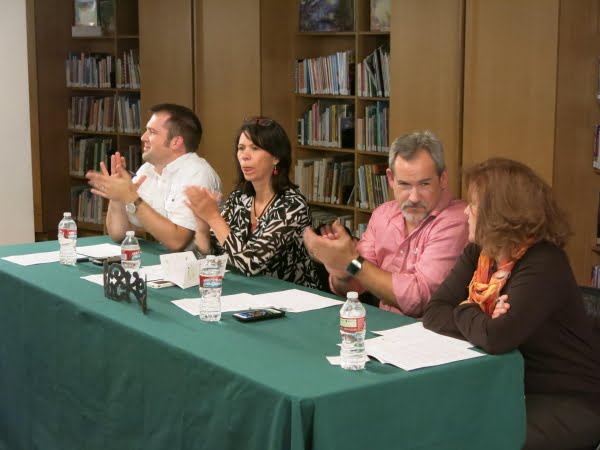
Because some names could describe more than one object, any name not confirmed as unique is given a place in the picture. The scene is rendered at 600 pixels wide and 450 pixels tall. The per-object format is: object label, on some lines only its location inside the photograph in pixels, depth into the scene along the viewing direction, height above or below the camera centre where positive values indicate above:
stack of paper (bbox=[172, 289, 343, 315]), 2.97 -0.69
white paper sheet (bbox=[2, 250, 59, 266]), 3.80 -0.69
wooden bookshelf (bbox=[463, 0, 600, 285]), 4.24 +0.01
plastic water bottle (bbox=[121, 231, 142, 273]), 3.46 -0.60
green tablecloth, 2.17 -0.77
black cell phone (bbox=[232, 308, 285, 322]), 2.80 -0.68
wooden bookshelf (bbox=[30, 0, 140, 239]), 7.29 +0.03
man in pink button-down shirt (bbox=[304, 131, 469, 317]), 3.02 -0.49
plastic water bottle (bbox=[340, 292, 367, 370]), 2.30 -0.62
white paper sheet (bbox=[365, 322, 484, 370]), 2.34 -0.68
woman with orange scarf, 2.48 -0.57
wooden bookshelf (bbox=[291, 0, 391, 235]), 5.72 -0.12
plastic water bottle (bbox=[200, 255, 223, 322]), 2.80 -0.62
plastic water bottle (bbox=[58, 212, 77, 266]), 3.76 -0.61
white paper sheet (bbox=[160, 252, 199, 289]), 3.27 -0.63
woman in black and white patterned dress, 3.52 -0.48
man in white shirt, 3.99 -0.40
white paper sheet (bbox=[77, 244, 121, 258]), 3.94 -0.69
